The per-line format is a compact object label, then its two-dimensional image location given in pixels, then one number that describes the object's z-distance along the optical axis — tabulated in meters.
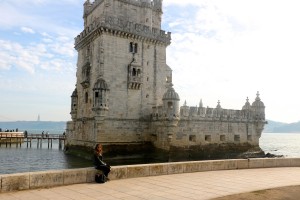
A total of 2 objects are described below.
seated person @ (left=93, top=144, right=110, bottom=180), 11.32
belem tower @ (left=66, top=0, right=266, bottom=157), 34.73
